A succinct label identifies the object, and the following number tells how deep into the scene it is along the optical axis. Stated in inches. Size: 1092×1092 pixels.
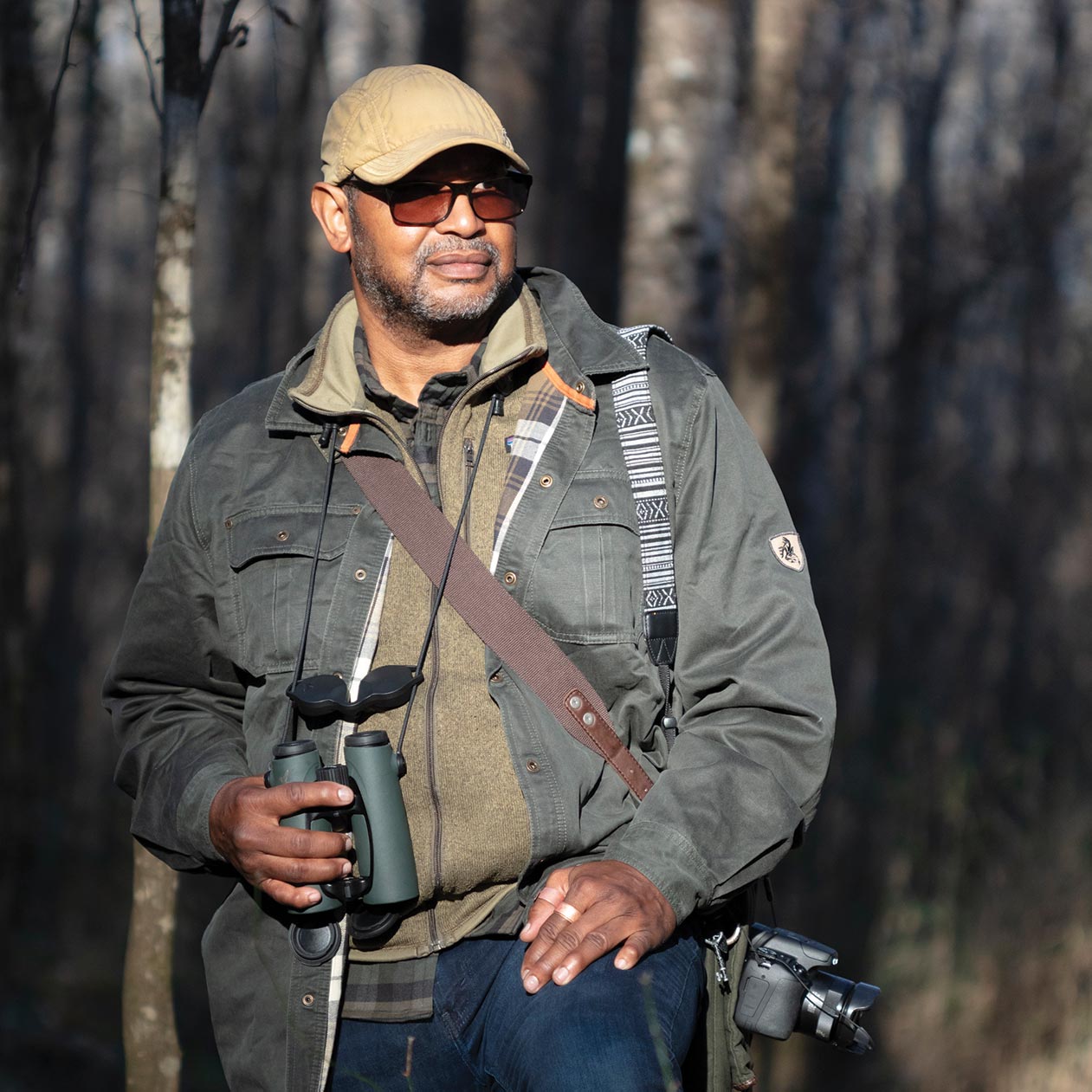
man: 178.1
